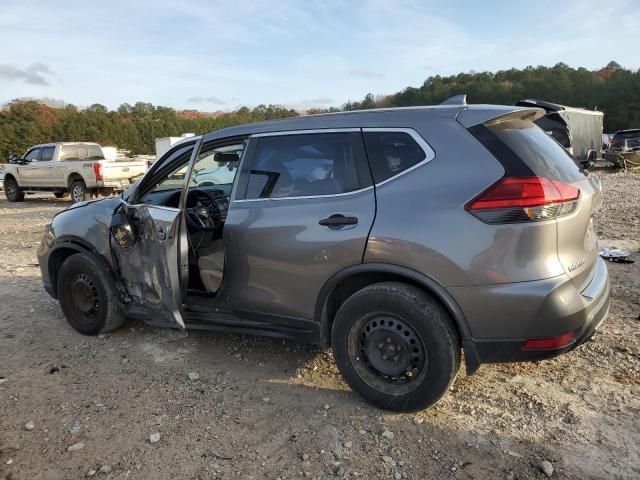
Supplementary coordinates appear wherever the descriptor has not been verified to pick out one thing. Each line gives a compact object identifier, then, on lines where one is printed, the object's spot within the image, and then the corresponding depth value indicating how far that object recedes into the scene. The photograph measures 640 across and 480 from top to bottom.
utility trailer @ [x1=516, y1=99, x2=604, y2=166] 14.55
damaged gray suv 2.63
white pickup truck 15.02
